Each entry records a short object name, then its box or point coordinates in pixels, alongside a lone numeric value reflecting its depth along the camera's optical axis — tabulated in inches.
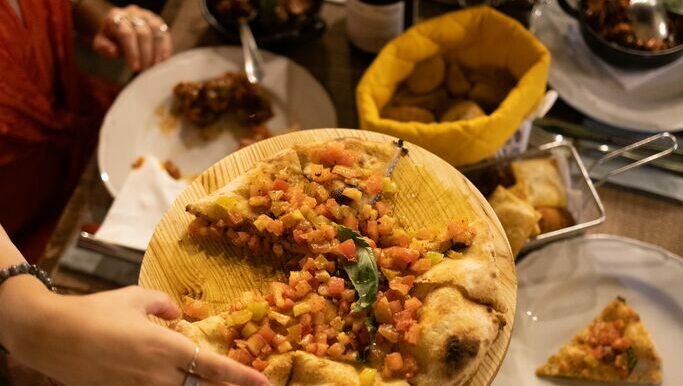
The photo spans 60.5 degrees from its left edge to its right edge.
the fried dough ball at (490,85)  67.4
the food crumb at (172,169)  74.2
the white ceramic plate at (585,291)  58.2
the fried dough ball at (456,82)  68.6
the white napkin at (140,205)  63.3
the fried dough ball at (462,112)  63.6
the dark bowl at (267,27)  80.7
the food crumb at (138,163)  72.9
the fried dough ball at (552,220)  61.9
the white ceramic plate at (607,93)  70.7
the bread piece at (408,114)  65.2
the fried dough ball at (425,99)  67.9
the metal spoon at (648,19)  71.1
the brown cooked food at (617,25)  70.5
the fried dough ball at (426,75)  68.1
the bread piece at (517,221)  58.2
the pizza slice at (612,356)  55.8
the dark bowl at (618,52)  69.1
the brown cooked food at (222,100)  77.8
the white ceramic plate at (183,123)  75.3
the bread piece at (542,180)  62.9
